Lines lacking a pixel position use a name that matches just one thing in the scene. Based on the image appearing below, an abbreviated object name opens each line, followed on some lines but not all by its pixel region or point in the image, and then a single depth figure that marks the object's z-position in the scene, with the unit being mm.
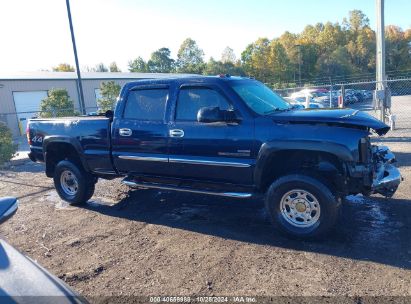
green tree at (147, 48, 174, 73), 84562
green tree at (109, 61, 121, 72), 94500
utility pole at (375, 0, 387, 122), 11685
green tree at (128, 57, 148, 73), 82169
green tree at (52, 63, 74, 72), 82250
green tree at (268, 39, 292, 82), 63125
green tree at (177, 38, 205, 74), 85938
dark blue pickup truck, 4145
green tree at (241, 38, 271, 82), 63375
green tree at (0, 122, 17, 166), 11094
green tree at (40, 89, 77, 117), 20134
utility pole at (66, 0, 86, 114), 14753
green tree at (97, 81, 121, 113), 19719
